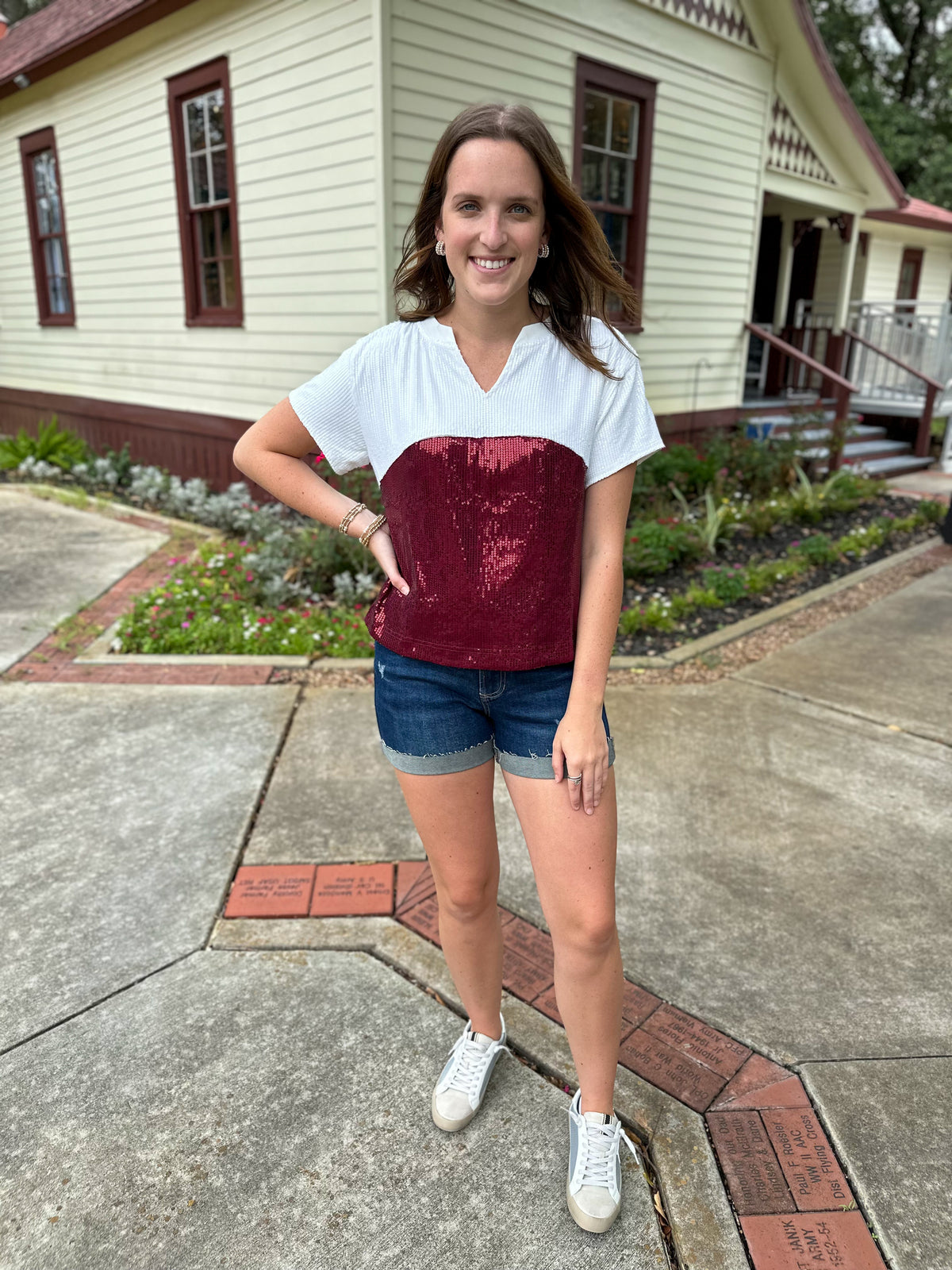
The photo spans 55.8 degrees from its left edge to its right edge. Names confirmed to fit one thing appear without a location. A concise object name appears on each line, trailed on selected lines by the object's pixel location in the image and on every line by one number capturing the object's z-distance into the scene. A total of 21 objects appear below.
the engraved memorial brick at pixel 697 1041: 2.17
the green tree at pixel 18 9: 25.83
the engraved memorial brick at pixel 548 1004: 2.32
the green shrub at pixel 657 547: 6.12
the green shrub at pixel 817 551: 6.80
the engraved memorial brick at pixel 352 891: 2.72
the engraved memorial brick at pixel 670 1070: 2.08
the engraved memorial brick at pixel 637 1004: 2.32
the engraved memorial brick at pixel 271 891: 2.70
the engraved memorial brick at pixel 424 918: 2.62
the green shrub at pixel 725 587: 5.84
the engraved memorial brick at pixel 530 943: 2.52
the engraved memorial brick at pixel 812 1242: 1.70
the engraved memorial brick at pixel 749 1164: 1.82
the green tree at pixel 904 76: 21.44
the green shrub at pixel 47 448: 9.47
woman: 1.58
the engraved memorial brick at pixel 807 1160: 1.83
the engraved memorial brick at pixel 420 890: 2.75
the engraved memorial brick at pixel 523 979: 2.41
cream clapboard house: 6.11
